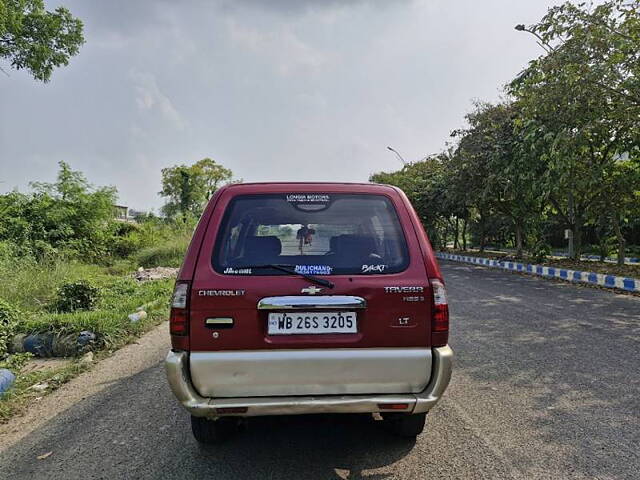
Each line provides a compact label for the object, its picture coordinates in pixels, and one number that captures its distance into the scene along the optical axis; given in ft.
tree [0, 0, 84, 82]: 58.59
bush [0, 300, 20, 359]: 17.74
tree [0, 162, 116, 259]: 49.16
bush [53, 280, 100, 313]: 25.66
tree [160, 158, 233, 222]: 198.59
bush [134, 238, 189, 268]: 59.88
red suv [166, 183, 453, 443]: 8.60
